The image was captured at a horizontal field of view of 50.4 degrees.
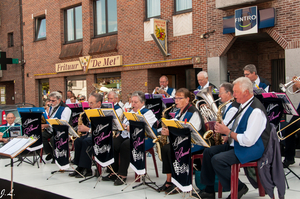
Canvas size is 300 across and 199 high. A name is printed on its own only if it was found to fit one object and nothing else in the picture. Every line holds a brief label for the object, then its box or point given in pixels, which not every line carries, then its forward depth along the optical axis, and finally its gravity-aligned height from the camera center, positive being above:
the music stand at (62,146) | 6.22 -1.07
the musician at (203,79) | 7.69 +0.26
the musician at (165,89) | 9.11 +0.04
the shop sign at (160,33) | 12.31 +2.26
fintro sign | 10.03 +2.21
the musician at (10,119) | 8.30 -0.70
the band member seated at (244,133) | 4.05 -0.56
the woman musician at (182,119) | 4.98 -0.48
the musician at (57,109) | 7.25 -0.40
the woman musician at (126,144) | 5.76 -1.00
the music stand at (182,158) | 4.45 -0.95
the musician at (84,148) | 6.33 -1.14
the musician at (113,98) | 7.38 -0.16
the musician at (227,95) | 5.33 -0.09
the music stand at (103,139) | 5.58 -0.85
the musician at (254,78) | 6.97 +0.25
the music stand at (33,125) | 7.28 -0.76
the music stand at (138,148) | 5.25 -0.95
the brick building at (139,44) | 10.98 +1.95
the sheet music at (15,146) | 4.56 -0.80
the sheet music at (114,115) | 5.52 -0.41
